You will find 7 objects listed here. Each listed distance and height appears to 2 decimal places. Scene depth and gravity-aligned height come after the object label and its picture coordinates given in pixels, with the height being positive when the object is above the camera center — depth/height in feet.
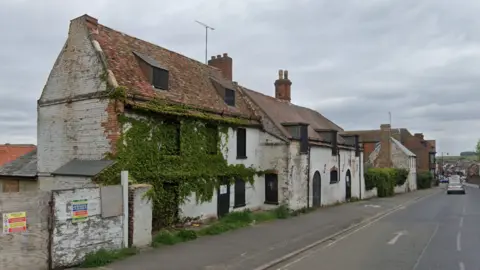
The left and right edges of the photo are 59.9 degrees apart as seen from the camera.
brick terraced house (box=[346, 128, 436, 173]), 252.42 +6.61
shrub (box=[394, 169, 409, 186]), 154.36 -7.02
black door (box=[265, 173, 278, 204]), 75.66 -5.50
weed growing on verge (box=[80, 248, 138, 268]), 35.14 -8.62
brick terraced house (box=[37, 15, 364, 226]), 48.83 +4.19
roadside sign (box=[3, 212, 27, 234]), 30.71 -4.77
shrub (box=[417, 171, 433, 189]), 217.15 -11.57
